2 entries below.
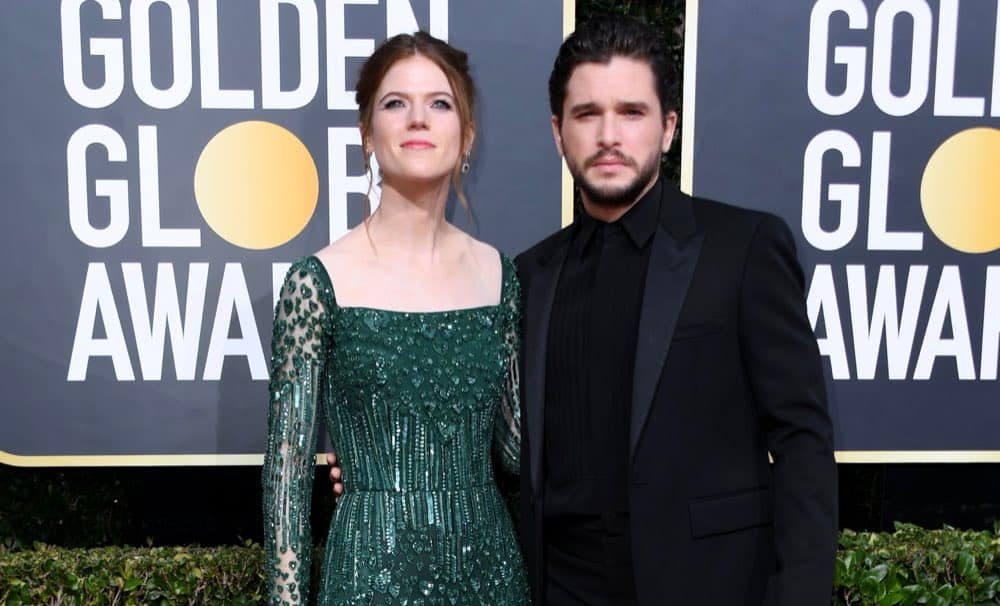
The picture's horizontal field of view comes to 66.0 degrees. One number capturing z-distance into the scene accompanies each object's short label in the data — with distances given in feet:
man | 4.29
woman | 4.79
